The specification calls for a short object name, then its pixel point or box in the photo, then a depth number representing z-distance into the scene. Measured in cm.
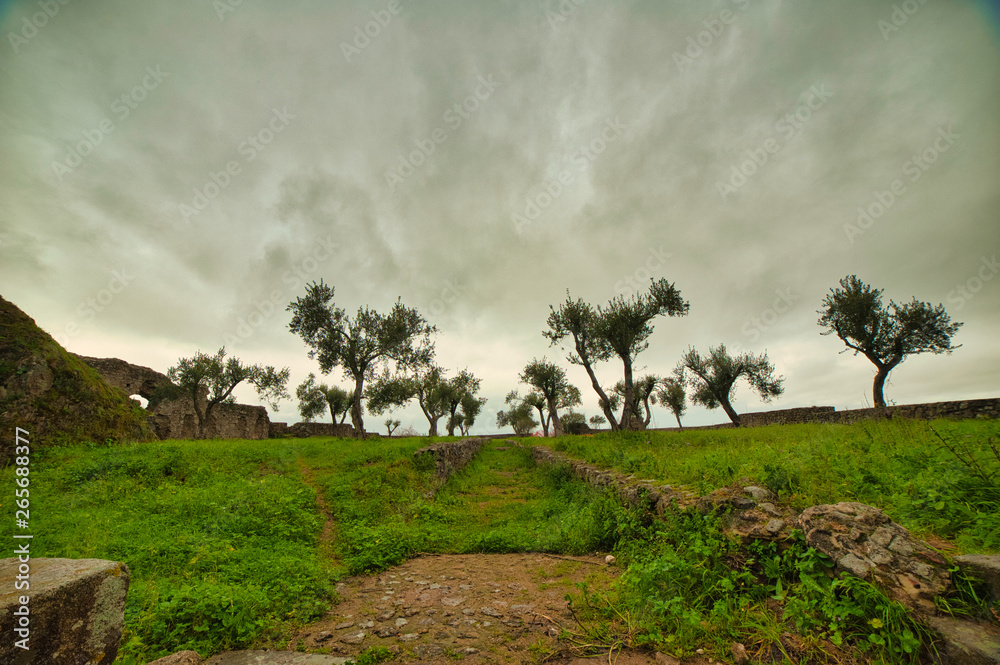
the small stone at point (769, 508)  421
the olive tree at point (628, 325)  2261
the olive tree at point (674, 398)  4762
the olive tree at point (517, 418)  7006
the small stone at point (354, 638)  374
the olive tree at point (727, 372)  3319
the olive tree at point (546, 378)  4109
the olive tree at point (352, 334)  2639
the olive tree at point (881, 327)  2280
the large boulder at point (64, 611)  201
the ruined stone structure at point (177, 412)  2770
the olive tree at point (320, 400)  4756
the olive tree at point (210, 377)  2811
